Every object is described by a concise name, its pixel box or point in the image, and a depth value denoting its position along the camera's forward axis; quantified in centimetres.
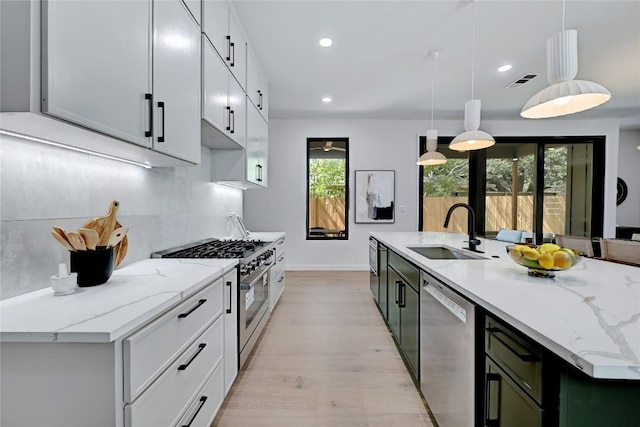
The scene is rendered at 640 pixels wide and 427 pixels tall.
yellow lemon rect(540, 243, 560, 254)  131
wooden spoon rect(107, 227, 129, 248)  128
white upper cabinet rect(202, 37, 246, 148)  190
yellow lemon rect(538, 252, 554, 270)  127
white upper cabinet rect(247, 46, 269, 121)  293
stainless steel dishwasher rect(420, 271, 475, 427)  119
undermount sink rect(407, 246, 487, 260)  232
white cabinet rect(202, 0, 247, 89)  192
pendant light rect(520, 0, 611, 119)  146
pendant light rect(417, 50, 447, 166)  369
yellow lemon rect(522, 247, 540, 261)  131
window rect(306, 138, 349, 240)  563
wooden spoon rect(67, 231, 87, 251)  114
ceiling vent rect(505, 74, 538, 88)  372
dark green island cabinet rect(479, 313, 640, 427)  73
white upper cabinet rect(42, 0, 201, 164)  89
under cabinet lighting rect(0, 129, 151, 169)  107
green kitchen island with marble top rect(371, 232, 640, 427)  73
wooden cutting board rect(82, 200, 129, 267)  130
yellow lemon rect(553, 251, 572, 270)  125
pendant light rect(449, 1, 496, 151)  257
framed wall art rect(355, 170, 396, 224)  553
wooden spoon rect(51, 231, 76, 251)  111
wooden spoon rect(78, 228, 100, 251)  118
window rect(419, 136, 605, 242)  556
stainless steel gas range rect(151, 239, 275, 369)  193
